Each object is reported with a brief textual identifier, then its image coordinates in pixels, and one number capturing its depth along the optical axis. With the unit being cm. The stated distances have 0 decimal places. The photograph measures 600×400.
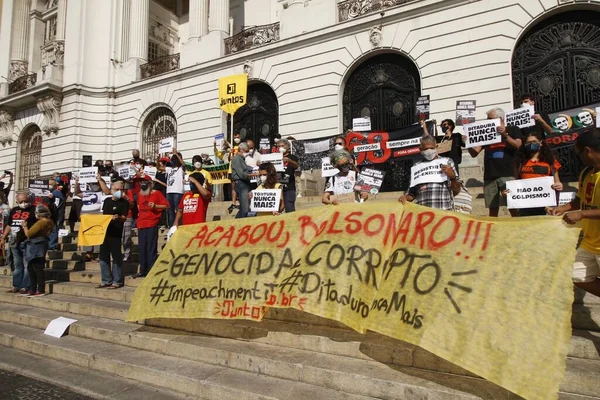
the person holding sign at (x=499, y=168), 596
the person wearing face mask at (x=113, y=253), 668
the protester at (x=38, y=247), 697
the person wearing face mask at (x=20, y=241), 731
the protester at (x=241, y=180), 789
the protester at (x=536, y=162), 498
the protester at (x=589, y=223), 328
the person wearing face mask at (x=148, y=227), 669
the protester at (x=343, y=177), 563
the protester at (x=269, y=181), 614
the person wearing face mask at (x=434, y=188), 464
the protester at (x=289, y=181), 815
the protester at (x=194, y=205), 655
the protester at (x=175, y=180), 827
